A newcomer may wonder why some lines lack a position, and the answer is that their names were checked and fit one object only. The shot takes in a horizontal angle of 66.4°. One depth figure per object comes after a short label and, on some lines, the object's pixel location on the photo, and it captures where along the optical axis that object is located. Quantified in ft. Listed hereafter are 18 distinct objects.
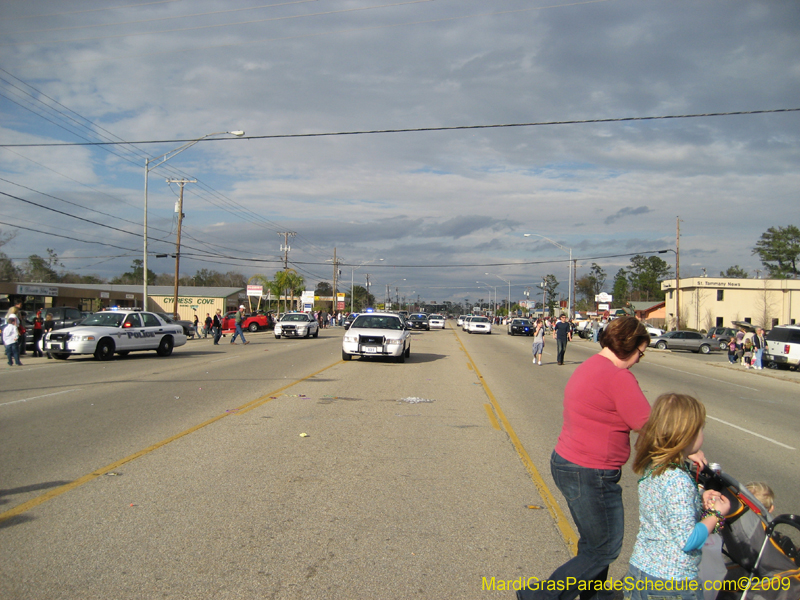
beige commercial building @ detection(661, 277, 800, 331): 207.41
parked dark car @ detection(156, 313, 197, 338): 128.96
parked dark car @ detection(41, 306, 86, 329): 91.34
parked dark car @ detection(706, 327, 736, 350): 132.77
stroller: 10.98
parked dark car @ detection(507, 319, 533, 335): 164.76
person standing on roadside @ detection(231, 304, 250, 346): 102.78
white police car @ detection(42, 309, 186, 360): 62.90
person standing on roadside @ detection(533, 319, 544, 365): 69.97
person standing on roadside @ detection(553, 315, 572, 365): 69.56
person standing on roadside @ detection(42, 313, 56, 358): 75.72
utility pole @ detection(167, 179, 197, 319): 140.15
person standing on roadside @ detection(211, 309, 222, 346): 103.42
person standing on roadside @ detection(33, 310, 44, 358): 70.95
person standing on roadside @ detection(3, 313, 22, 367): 57.88
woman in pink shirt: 11.23
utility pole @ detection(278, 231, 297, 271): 227.20
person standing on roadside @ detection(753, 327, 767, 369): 81.04
